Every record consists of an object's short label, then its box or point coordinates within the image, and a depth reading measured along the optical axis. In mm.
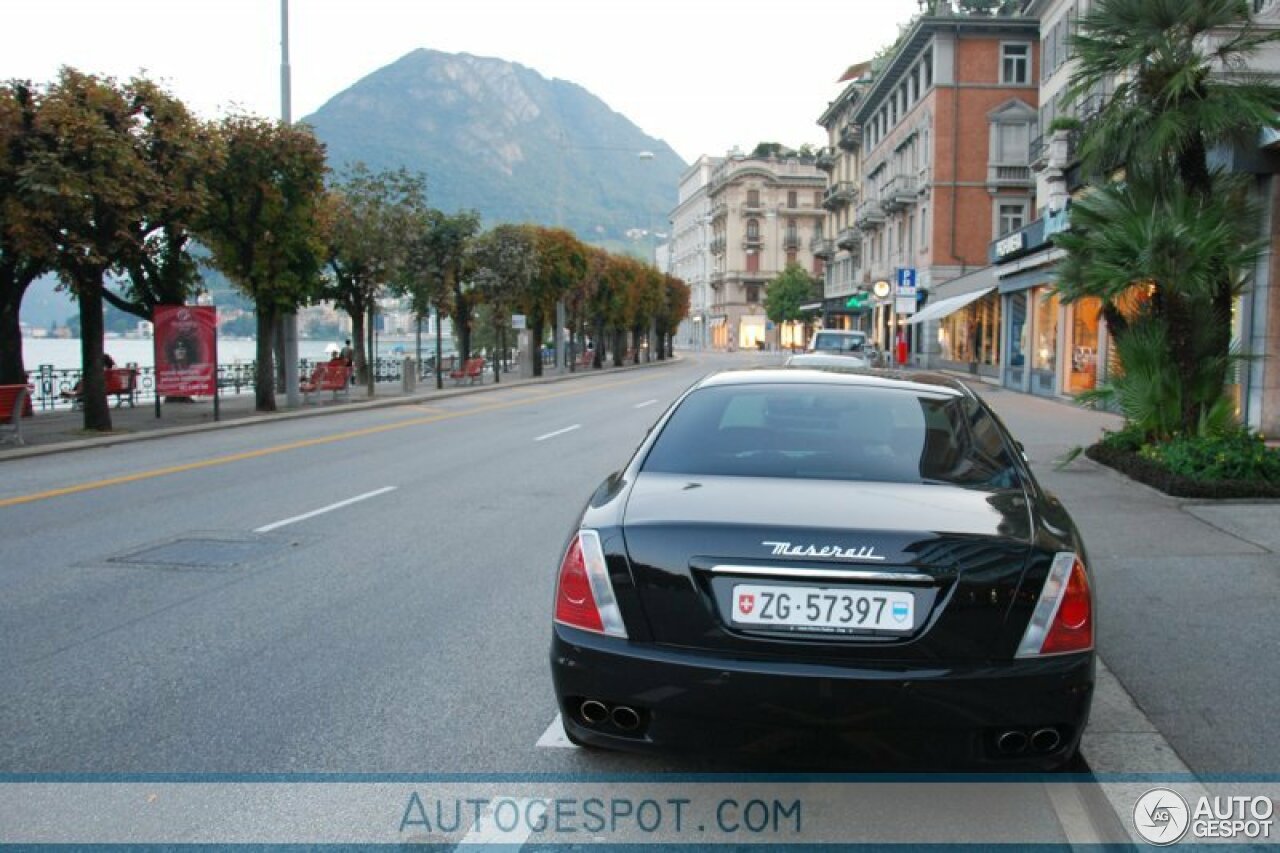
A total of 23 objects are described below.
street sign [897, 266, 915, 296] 28059
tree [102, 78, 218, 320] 19000
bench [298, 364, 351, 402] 27875
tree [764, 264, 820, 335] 95062
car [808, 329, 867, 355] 25438
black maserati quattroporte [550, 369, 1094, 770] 3334
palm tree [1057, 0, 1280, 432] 11086
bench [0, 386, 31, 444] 16797
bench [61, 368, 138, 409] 25000
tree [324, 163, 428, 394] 30969
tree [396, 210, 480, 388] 36188
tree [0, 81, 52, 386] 16875
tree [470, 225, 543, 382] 44656
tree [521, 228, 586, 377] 49688
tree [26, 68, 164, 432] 16953
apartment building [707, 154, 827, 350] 119125
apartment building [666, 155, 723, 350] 136612
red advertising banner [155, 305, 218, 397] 22031
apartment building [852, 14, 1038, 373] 47281
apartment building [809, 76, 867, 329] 69688
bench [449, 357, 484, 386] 39438
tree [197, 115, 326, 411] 23391
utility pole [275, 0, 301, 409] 26266
